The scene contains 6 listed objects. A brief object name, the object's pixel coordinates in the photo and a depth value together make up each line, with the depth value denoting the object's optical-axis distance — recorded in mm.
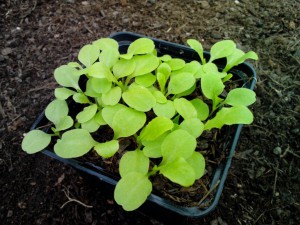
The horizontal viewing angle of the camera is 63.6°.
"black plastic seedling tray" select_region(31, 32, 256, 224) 145
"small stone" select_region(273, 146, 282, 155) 237
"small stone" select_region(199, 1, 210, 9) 336
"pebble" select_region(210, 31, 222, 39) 307
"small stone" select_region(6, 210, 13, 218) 214
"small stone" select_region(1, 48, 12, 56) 299
